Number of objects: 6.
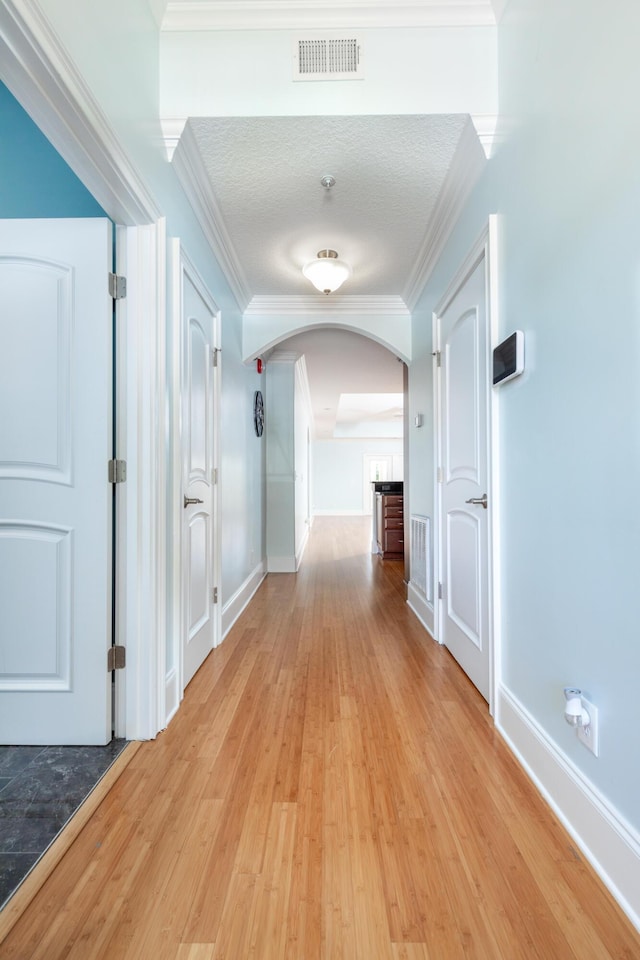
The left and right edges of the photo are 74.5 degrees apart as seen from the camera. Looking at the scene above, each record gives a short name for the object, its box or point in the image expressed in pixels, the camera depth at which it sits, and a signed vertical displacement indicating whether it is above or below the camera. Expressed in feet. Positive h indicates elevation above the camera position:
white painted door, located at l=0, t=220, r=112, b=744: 4.97 +0.05
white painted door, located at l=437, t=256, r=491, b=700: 6.06 +0.10
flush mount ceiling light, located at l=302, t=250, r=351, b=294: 8.10 +4.19
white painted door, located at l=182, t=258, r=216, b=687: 6.41 +0.19
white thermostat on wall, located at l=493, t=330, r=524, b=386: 4.64 +1.48
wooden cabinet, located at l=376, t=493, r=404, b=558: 17.81 -1.69
